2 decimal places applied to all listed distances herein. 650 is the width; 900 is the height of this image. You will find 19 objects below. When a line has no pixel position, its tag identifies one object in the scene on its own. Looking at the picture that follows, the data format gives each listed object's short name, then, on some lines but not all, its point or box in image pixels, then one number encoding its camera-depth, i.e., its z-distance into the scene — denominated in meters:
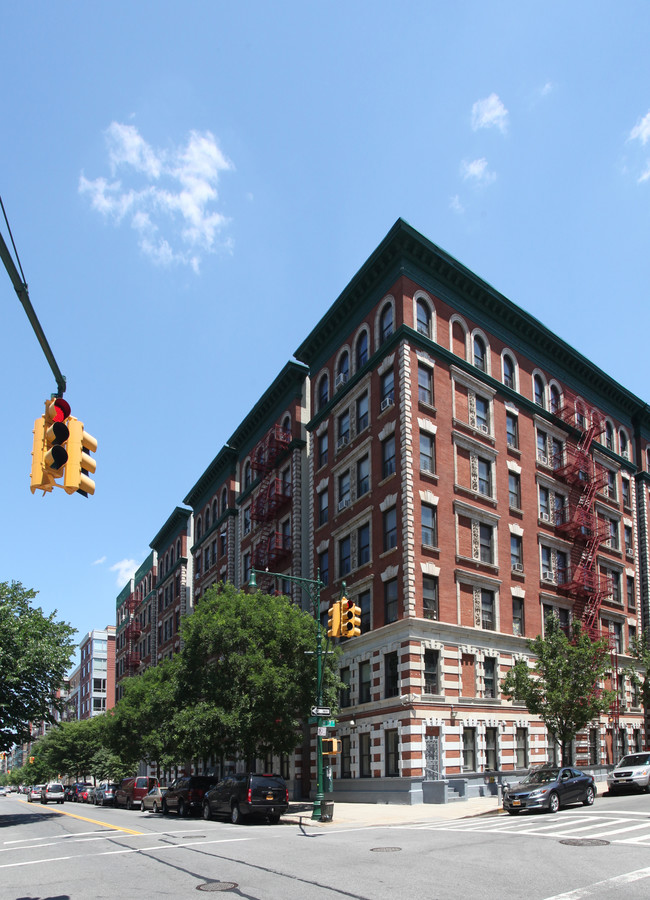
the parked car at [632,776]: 29.69
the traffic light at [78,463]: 9.06
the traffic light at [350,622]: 23.23
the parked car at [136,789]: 46.34
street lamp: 26.19
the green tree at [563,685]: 32.56
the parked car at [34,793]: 75.38
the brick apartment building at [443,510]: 33.56
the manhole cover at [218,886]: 12.68
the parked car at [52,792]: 68.12
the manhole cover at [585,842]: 16.34
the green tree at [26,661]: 38.00
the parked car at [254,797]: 26.92
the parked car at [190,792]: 33.47
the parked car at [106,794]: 53.38
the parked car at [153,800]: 38.56
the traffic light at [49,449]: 9.15
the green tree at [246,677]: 31.69
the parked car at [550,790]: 24.25
